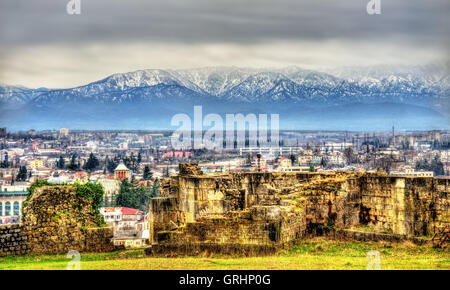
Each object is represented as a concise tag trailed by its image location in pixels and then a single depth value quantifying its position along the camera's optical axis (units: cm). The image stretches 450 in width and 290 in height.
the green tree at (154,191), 9939
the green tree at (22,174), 12732
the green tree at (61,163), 14762
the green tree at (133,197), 10096
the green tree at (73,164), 13725
